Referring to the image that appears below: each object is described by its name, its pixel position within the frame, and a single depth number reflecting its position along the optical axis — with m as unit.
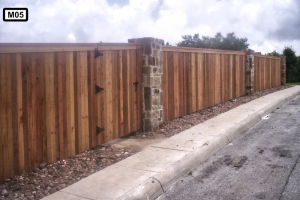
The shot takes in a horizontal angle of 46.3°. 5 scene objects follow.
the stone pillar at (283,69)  24.06
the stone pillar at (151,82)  8.21
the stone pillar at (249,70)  16.45
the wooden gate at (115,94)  6.82
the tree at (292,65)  33.31
